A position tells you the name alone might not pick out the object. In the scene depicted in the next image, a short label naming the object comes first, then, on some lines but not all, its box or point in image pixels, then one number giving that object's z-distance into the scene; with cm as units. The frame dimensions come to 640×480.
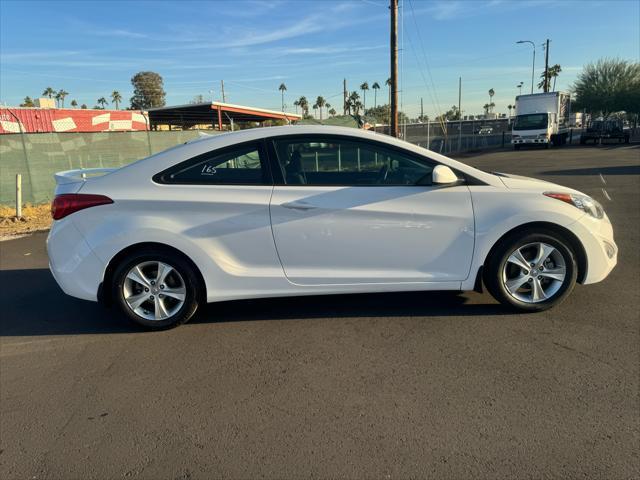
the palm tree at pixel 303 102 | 10438
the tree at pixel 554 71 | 7230
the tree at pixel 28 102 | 6102
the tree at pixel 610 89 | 5378
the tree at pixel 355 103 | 9329
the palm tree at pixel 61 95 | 9588
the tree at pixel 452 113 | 12145
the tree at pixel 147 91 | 9681
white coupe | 388
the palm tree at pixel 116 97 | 10344
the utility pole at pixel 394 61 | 1982
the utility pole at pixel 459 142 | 3431
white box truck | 3253
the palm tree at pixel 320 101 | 10766
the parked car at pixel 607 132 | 3541
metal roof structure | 2348
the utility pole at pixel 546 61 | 5050
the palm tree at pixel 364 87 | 11811
